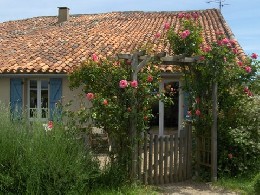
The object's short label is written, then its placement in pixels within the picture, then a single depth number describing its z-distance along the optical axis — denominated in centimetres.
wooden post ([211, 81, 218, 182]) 733
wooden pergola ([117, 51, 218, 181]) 646
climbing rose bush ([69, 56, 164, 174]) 630
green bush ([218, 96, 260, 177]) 735
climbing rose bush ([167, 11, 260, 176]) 730
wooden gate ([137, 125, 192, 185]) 682
